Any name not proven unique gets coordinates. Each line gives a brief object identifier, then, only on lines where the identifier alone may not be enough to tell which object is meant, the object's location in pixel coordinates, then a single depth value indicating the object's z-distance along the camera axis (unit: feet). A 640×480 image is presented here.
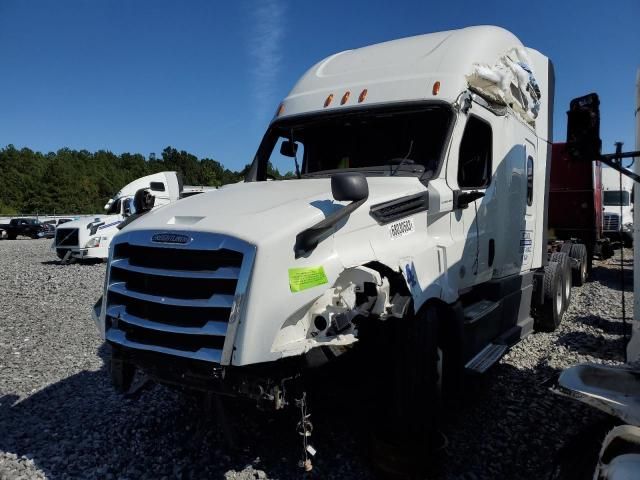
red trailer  37.76
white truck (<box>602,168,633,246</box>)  60.85
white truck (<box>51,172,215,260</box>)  51.16
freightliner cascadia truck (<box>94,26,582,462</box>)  9.24
